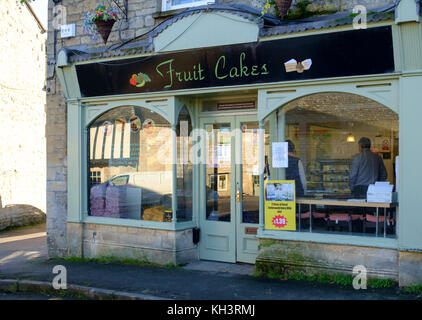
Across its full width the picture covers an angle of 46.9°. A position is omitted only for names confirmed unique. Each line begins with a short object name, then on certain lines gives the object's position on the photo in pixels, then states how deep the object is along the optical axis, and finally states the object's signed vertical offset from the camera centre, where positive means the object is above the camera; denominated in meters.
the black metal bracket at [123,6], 9.10 +3.15
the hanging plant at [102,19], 8.83 +2.84
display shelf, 7.23 -0.06
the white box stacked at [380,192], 6.86 -0.29
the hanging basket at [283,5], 7.28 +2.51
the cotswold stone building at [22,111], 14.28 +2.01
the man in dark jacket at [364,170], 7.02 +0.03
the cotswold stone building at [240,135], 6.66 +0.63
